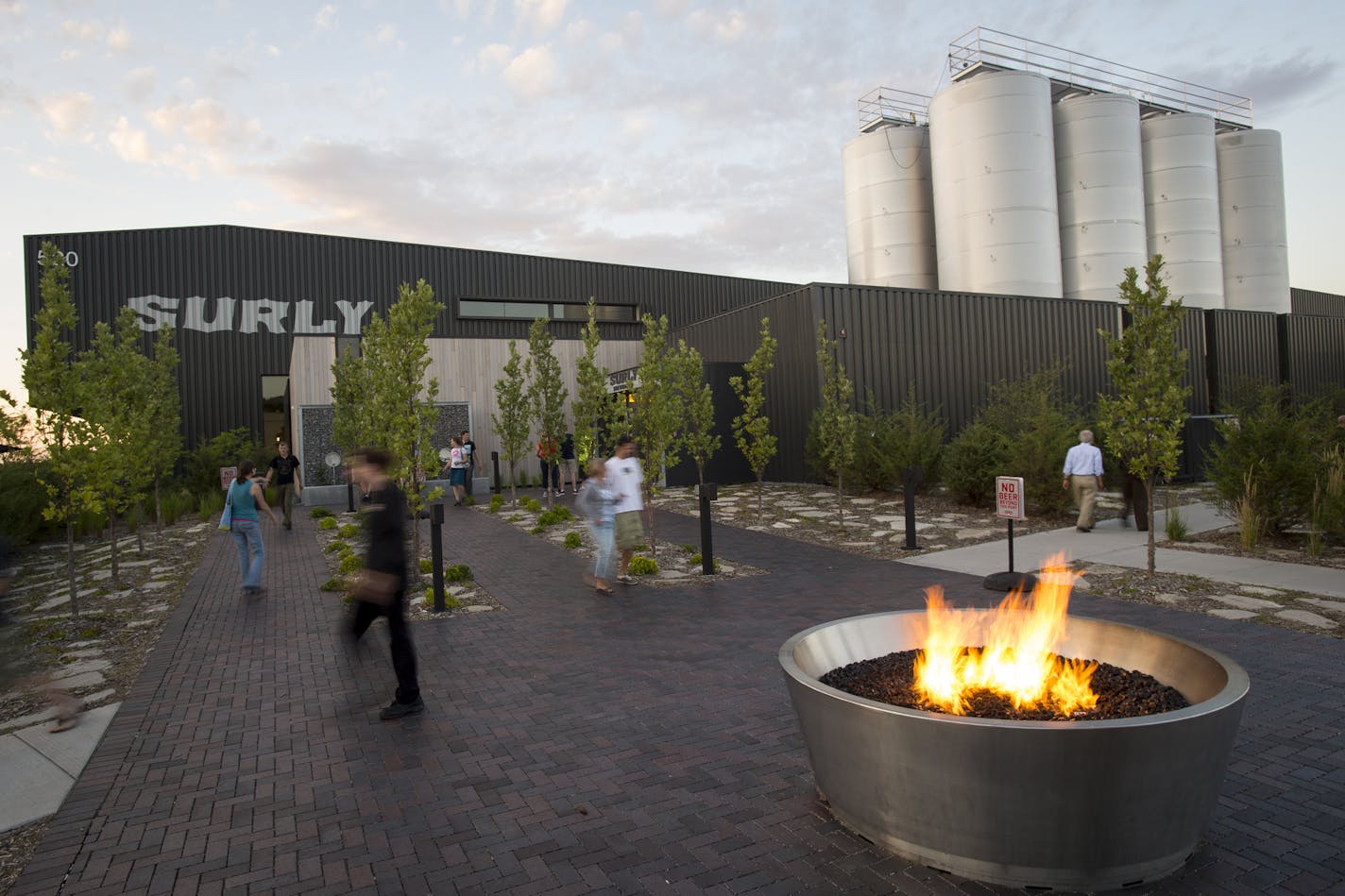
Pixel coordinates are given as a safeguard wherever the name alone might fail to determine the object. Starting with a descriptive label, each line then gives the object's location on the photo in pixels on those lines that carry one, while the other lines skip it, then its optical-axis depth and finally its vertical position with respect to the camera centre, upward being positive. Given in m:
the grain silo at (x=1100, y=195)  27.38 +8.74
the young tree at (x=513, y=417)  19.08 +1.14
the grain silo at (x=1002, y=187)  26.17 +8.80
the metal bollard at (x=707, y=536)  10.05 -1.05
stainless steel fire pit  2.82 -1.31
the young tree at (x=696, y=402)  14.71 +1.05
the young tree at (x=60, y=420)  8.61 +0.71
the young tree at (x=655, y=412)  11.96 +0.71
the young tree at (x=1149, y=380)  8.48 +0.65
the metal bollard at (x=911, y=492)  11.21 -0.63
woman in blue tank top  9.51 -0.71
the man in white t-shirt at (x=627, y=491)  9.14 -0.38
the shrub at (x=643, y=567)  10.18 -1.43
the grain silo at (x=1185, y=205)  29.64 +8.97
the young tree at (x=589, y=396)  16.59 +1.42
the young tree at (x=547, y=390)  19.08 +1.80
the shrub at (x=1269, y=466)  10.18 -0.43
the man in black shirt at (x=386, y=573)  5.19 -0.72
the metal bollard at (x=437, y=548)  8.29 -0.87
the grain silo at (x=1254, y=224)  31.62 +8.66
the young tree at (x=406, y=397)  10.15 +0.94
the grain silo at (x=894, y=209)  29.34 +9.25
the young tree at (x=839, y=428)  13.67 +0.40
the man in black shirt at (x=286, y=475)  16.36 -0.05
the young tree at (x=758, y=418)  14.20 +0.67
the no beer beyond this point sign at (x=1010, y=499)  8.21 -0.58
